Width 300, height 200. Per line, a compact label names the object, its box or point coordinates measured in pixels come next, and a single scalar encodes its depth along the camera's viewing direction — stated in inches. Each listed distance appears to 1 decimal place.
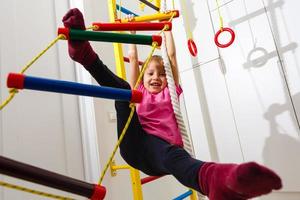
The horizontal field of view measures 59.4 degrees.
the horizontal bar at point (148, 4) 57.9
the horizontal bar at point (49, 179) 22.3
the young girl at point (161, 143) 20.6
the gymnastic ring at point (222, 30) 53.1
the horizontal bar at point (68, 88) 23.6
